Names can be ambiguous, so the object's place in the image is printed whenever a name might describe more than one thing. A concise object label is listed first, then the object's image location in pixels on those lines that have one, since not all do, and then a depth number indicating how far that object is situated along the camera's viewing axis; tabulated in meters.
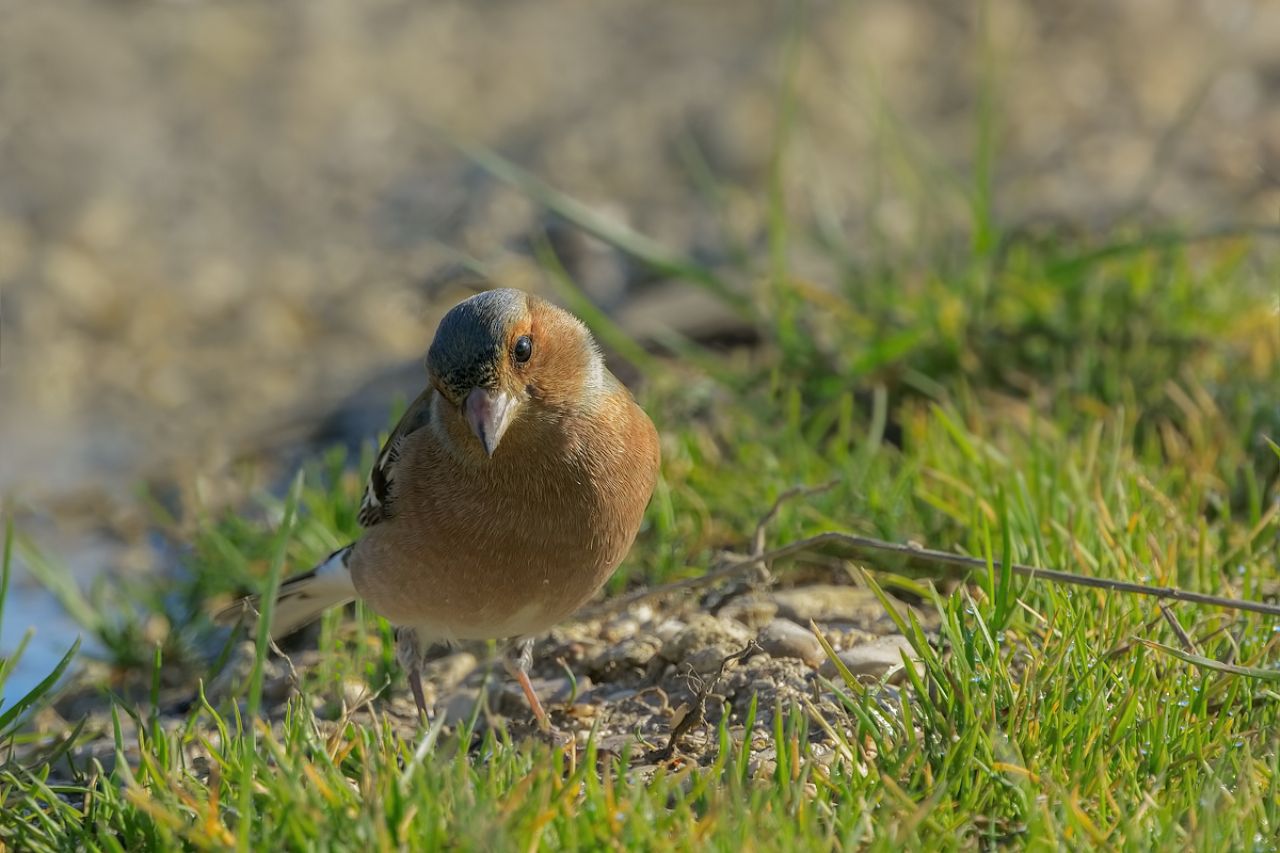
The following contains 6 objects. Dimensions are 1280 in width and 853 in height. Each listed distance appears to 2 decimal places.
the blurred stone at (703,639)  8.27
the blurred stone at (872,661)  7.64
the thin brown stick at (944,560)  6.65
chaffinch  7.56
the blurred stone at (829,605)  8.64
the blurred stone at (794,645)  7.97
